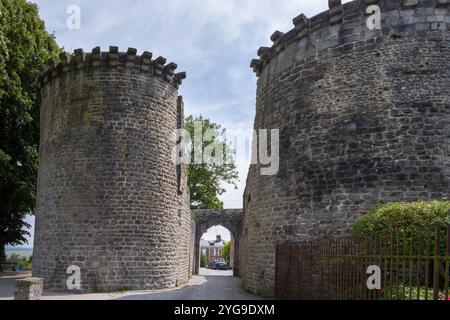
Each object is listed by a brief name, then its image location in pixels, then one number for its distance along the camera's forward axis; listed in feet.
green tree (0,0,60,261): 66.49
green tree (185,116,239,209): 125.49
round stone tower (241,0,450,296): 35.78
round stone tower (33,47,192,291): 47.67
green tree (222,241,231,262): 193.41
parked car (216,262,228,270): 130.82
